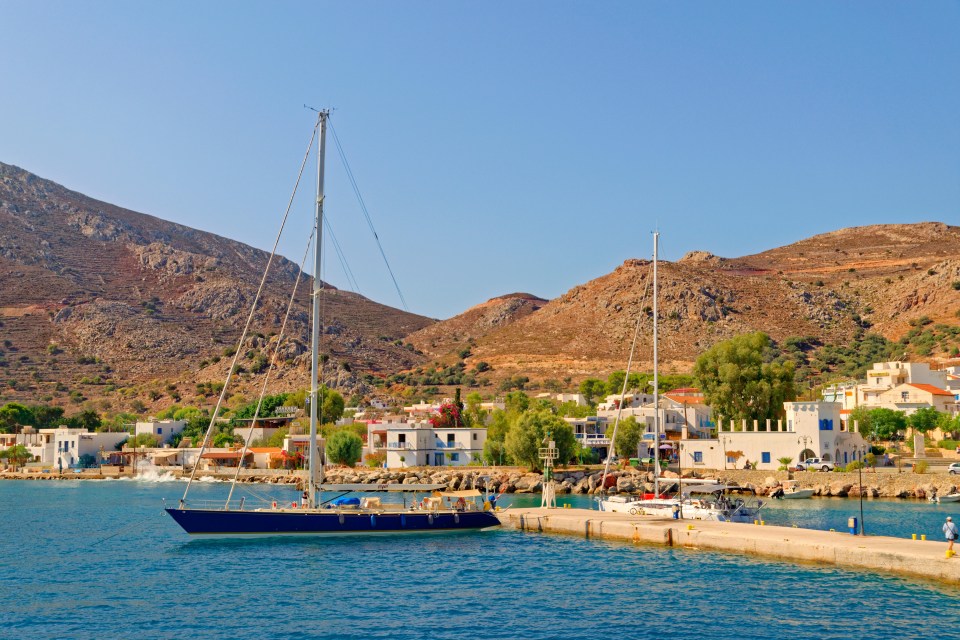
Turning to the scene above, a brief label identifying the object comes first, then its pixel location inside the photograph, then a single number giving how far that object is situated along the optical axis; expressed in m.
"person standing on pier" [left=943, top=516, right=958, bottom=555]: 27.94
